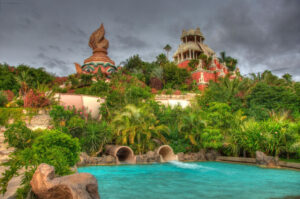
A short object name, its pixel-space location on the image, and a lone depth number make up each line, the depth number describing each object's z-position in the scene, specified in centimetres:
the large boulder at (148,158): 1094
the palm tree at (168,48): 4262
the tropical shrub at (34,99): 1109
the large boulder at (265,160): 904
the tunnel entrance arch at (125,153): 1068
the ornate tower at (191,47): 3356
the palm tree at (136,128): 1129
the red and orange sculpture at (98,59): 2743
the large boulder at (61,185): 263
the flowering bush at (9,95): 1211
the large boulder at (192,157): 1209
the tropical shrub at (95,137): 1073
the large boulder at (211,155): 1227
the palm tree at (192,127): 1225
